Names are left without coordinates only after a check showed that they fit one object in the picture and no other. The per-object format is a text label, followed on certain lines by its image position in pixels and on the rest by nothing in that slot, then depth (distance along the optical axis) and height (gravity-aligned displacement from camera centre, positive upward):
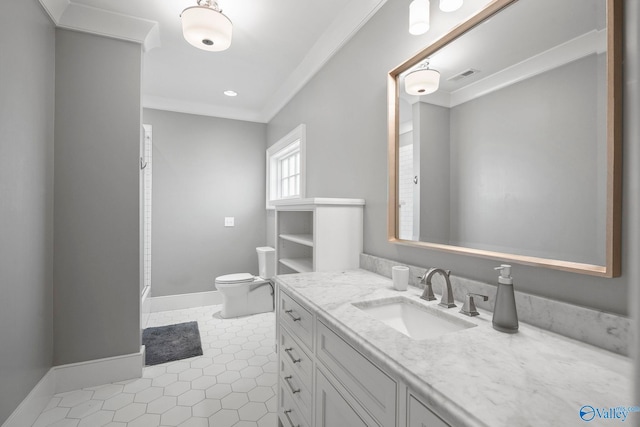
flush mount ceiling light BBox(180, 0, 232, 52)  1.88 +1.17
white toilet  3.35 -0.86
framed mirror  0.92 +0.28
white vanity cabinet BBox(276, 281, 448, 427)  0.80 -0.55
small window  3.08 +0.59
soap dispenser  0.98 -0.29
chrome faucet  1.23 -0.29
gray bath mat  2.54 -1.14
